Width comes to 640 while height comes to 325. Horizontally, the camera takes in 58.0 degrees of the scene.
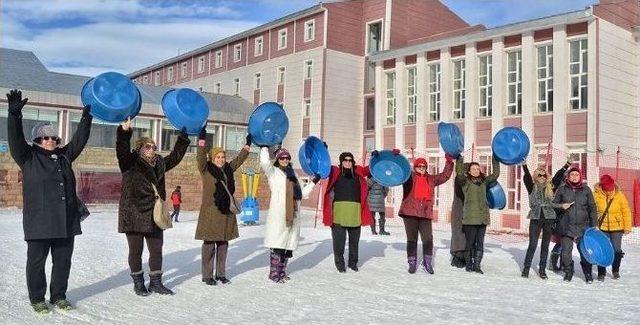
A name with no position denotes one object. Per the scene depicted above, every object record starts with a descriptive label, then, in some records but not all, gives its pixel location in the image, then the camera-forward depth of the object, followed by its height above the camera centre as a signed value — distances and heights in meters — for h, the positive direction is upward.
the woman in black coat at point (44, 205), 5.25 -0.29
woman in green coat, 8.77 -0.33
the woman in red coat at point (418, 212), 8.45 -0.41
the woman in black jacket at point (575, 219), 8.11 -0.43
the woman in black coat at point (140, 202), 6.12 -0.28
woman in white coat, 7.40 -0.50
